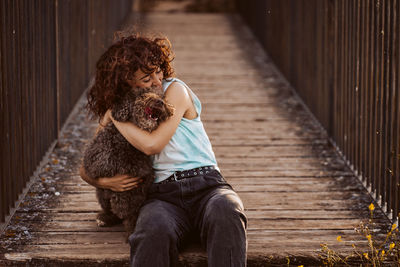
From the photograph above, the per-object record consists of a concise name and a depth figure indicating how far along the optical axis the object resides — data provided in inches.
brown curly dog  228.1
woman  217.8
